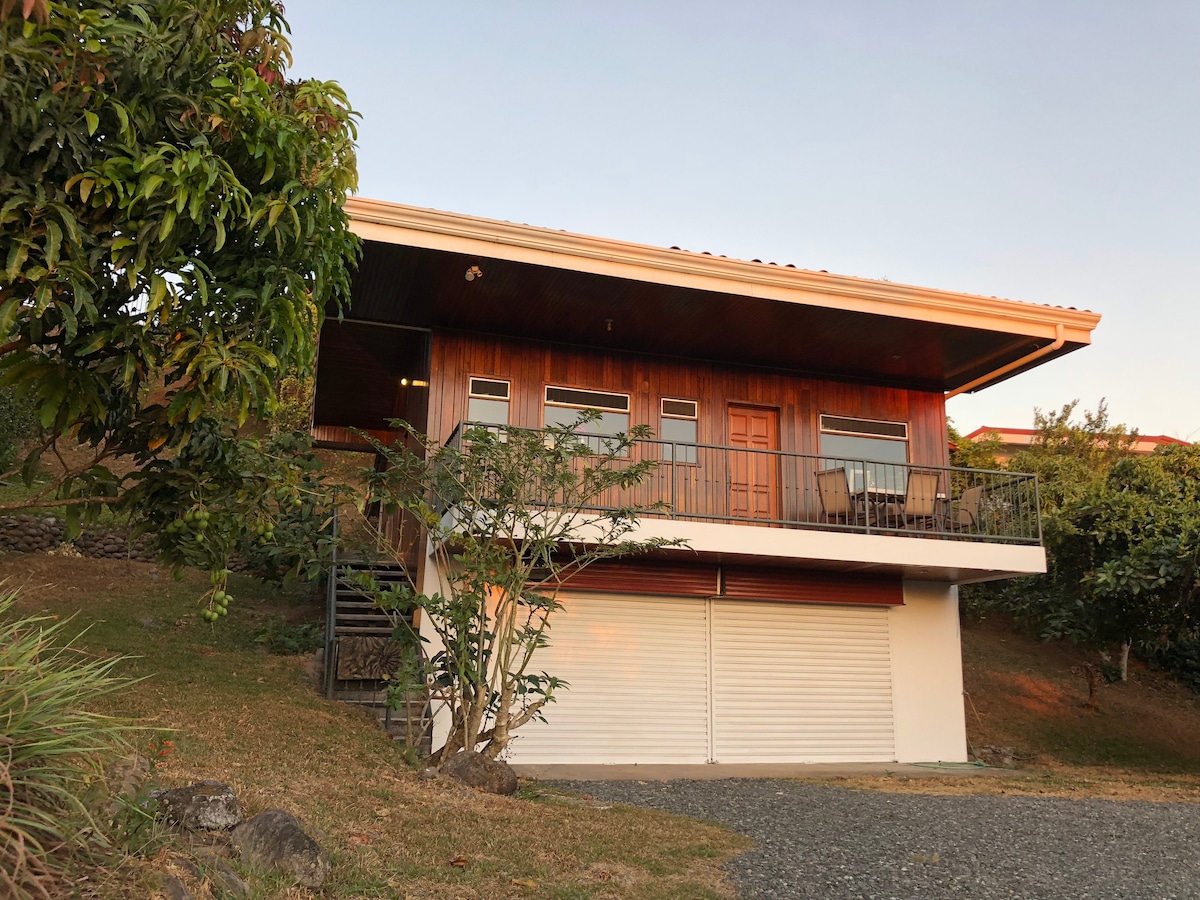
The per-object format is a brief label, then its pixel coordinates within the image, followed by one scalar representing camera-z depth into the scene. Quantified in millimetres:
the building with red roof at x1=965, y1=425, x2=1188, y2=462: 24180
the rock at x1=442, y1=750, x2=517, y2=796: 6898
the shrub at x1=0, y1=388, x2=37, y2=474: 13362
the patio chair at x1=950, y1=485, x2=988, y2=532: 11547
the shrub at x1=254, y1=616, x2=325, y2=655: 11914
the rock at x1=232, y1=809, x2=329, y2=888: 4070
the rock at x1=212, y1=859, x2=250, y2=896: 3713
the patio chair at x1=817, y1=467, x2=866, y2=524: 11289
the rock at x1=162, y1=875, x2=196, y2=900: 3334
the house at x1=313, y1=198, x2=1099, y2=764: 10406
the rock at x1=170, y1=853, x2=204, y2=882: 3664
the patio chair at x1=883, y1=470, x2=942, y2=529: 11320
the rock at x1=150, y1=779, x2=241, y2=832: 4188
